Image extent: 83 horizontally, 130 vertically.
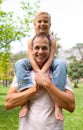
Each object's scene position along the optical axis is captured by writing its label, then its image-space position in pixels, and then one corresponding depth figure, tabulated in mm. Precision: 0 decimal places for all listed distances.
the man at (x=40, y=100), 1086
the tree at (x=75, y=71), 16742
